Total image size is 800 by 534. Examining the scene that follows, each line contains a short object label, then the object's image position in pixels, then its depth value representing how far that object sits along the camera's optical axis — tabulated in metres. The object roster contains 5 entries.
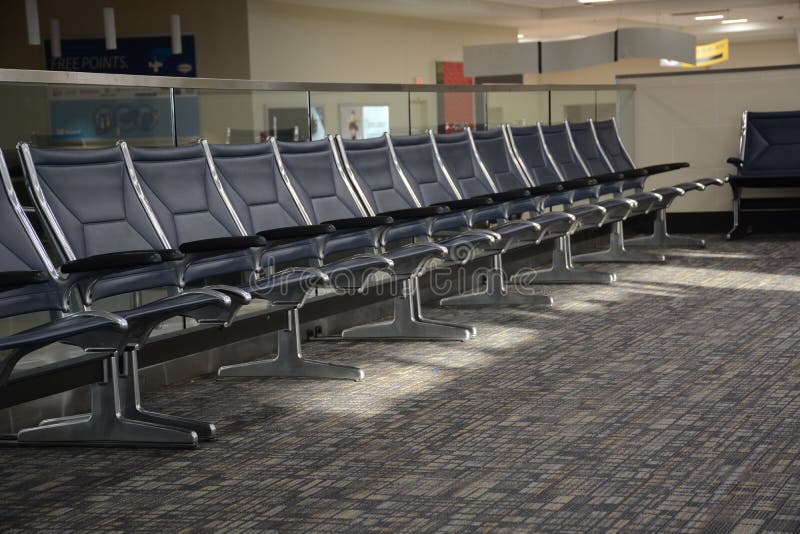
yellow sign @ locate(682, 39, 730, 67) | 17.92
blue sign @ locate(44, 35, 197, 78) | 13.16
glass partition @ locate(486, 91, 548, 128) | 7.46
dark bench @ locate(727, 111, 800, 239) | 8.82
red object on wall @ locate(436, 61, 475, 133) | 7.02
